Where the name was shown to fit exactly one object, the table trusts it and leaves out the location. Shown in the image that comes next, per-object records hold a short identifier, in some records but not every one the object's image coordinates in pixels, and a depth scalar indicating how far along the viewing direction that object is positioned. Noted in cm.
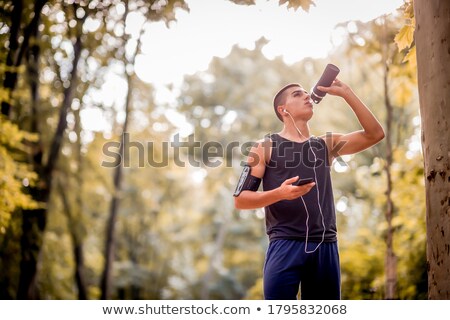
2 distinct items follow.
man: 237
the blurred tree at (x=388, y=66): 514
